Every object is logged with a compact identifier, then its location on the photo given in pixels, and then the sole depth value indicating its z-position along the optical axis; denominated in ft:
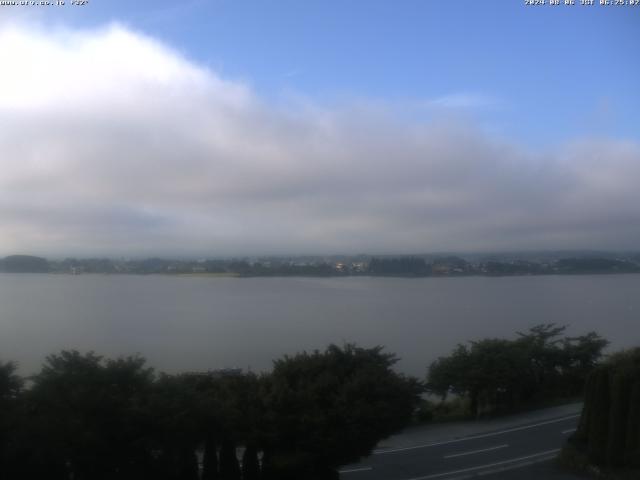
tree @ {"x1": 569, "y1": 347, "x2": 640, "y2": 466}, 35.55
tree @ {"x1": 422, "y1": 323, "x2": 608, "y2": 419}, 62.54
